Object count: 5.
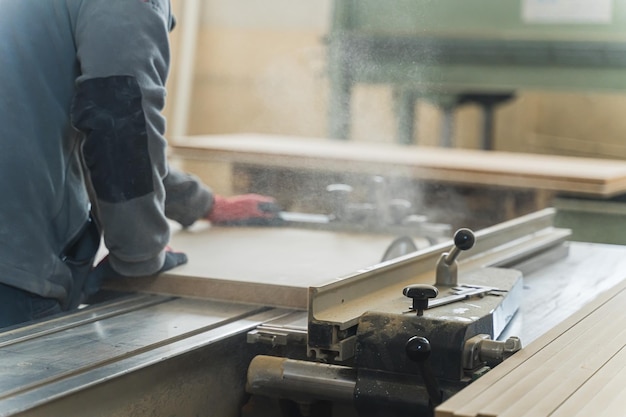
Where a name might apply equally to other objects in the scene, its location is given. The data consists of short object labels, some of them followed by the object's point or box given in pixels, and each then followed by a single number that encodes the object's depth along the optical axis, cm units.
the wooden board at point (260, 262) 363
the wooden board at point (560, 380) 282
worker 347
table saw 307
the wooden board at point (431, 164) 528
